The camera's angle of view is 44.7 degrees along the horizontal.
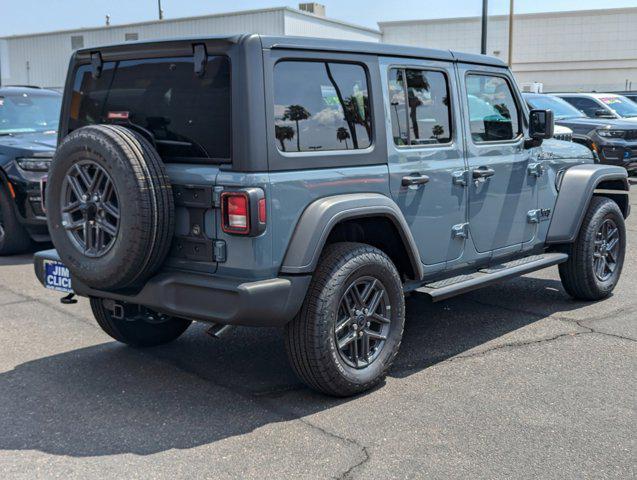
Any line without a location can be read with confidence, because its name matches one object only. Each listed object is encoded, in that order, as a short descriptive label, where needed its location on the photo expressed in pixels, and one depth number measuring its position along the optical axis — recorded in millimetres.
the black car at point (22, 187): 7848
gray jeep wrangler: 3738
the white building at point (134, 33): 37875
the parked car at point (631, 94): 22859
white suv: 16156
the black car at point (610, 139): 13922
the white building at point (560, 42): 51469
